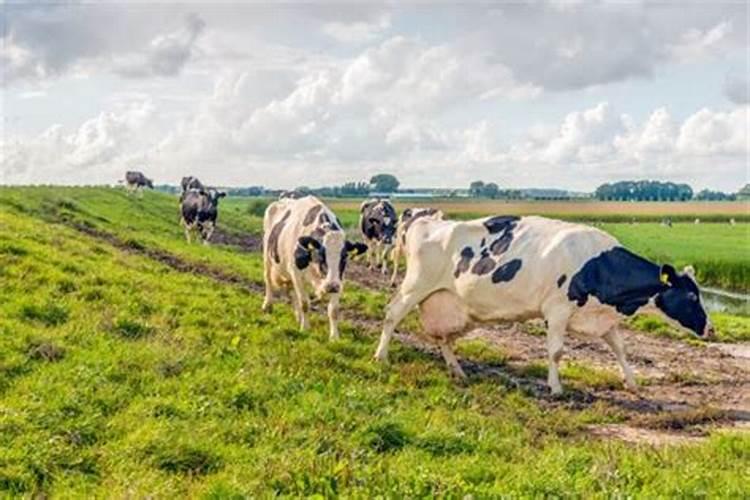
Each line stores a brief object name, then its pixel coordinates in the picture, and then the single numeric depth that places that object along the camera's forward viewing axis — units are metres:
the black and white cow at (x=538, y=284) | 13.26
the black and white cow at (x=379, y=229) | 32.72
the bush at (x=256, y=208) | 87.72
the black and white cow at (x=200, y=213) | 37.06
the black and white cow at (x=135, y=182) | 62.53
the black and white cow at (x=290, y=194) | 35.14
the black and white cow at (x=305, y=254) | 15.41
